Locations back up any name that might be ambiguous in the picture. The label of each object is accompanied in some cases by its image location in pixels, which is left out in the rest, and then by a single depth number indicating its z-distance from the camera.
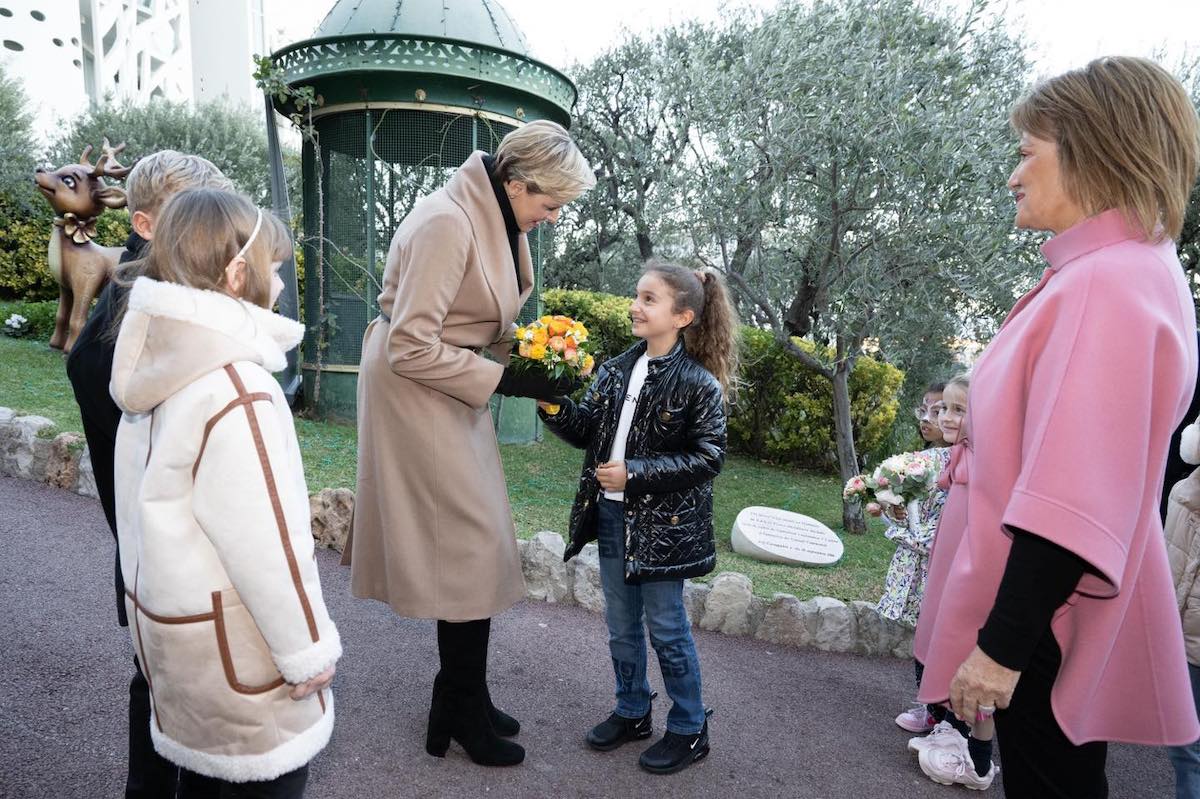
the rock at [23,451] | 6.11
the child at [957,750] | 3.26
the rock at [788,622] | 4.57
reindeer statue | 8.55
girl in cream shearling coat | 1.67
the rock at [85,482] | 5.90
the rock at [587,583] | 4.77
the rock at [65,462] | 5.99
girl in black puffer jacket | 3.04
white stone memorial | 5.76
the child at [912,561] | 3.76
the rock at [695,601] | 4.69
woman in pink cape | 1.42
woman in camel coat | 2.67
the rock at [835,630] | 4.55
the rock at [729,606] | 4.62
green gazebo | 7.75
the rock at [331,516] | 5.34
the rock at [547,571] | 4.84
